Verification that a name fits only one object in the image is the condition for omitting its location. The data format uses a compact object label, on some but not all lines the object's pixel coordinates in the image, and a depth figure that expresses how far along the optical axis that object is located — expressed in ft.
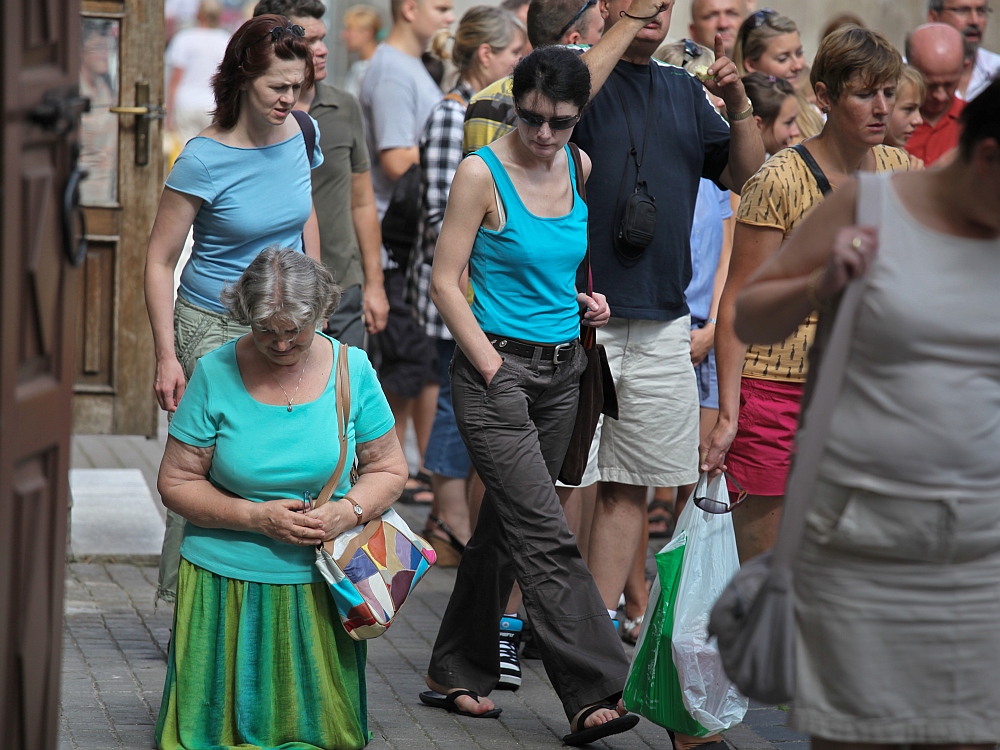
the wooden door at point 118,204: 48.75
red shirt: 48.80
